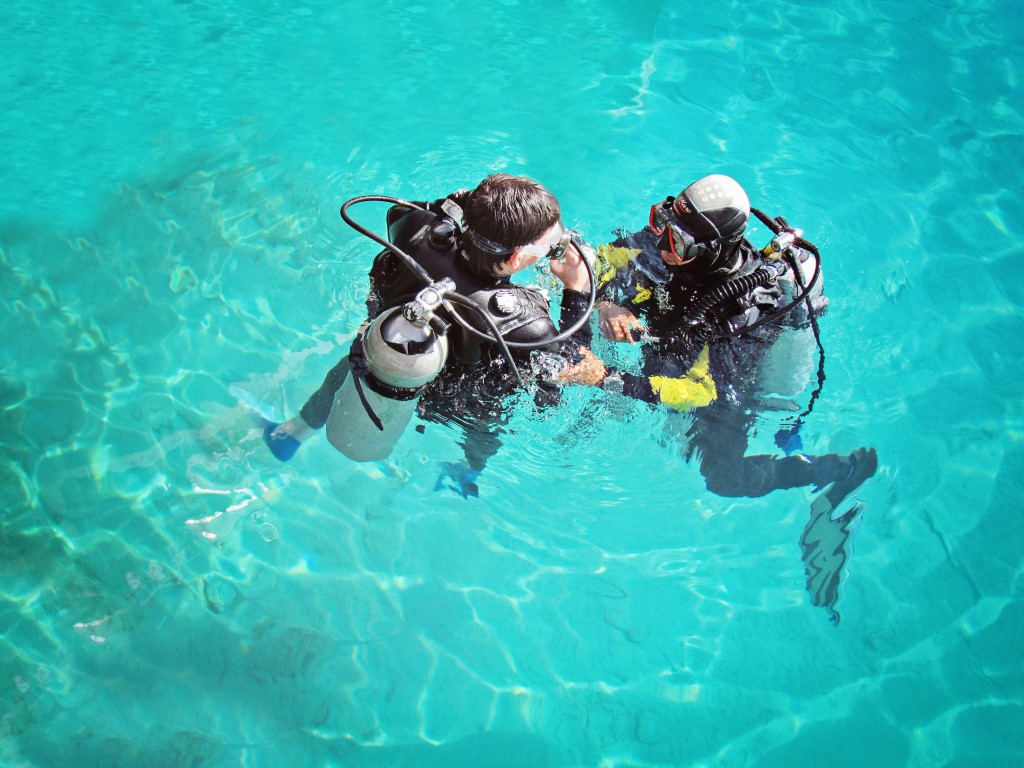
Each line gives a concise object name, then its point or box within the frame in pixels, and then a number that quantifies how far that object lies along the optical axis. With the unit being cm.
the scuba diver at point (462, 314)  235
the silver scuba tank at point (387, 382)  231
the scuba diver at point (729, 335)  317
